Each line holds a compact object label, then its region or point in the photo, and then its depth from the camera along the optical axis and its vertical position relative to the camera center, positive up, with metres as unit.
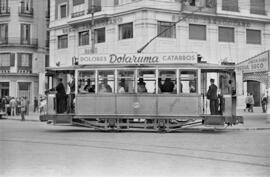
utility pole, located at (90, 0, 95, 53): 33.18 +5.34
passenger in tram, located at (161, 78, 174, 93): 17.91 +0.53
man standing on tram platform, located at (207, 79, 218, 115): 17.94 +0.07
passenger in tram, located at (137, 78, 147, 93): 18.05 +0.54
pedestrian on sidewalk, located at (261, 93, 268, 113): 33.20 -0.26
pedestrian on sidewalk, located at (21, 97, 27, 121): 29.08 -0.61
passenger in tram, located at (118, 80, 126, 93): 18.17 +0.50
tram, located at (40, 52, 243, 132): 17.78 +0.20
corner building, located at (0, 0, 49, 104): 45.22 +4.67
